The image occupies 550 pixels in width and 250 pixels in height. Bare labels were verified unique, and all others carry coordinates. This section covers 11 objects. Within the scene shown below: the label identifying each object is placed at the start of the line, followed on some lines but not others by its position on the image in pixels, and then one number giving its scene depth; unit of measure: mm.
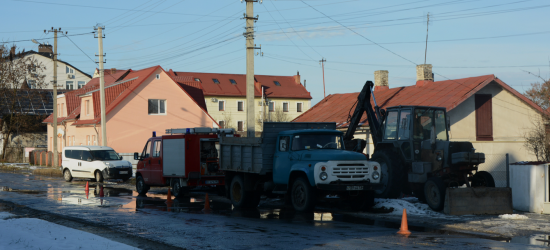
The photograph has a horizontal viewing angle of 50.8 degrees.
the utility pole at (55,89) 44141
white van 29677
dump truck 14789
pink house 45188
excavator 14656
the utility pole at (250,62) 22203
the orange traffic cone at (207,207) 16375
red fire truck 20406
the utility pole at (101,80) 33250
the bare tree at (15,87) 57188
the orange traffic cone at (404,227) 11540
